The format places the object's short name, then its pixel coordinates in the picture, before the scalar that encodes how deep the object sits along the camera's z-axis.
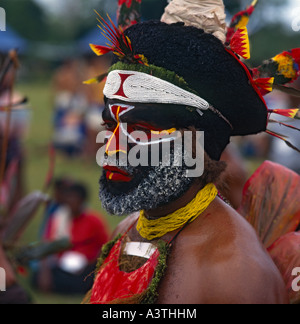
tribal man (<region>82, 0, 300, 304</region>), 4.14
